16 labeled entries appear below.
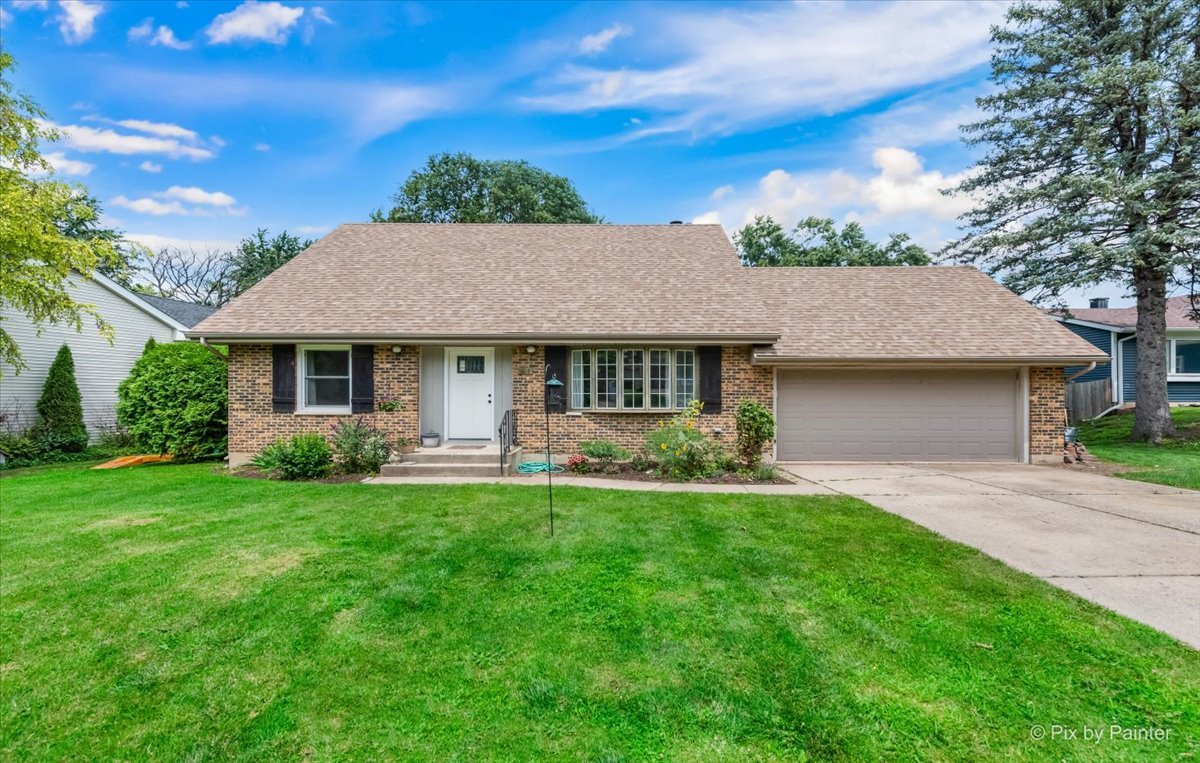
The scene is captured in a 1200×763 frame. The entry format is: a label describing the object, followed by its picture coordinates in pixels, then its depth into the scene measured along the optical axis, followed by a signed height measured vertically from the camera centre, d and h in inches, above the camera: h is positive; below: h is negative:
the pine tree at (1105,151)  470.6 +236.4
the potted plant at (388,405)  369.4 -19.0
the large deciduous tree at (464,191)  1000.2 +384.1
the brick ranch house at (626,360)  370.9 +13.9
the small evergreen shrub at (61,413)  488.1 -33.0
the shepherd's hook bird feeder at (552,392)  370.2 -9.9
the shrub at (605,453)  345.1 -51.6
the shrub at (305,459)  325.1 -52.2
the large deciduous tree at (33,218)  360.5 +119.0
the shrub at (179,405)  407.5 -20.8
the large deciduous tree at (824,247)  877.2 +235.7
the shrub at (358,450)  339.0 -48.5
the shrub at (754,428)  349.4 -34.9
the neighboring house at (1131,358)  738.2 +29.4
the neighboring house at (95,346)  490.3 +37.3
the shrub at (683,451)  325.7 -48.1
